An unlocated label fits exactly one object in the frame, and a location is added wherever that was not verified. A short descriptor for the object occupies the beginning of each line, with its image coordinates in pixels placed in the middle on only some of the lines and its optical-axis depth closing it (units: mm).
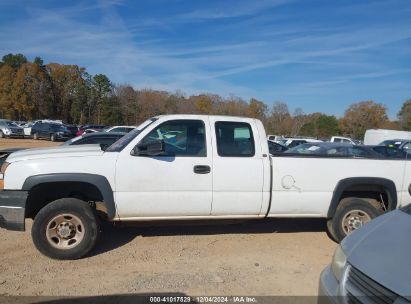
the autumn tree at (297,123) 71206
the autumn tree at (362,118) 86312
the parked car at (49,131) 38812
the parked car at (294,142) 24980
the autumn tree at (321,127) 73812
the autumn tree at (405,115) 83300
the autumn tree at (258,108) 76531
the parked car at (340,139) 33525
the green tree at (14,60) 92500
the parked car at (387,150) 15388
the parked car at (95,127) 43941
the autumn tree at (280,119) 71350
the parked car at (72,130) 40644
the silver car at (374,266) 2656
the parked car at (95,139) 10828
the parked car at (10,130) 39281
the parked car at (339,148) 11302
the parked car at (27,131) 41244
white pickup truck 5375
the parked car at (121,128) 26466
